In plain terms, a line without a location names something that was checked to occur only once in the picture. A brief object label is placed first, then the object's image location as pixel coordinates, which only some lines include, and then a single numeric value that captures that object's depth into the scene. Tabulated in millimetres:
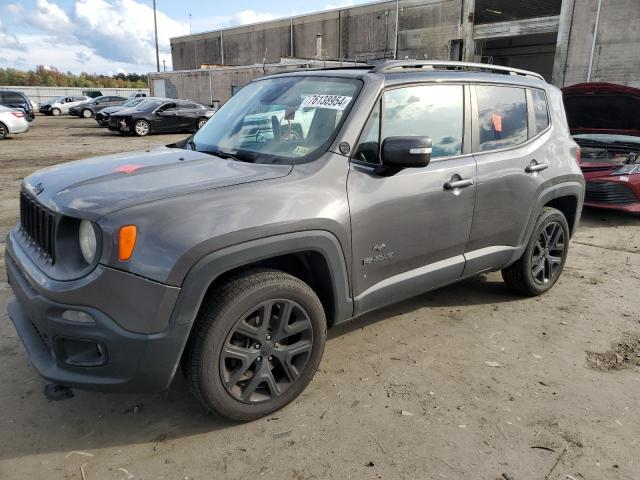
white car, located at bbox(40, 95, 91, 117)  37250
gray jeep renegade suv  2221
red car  7094
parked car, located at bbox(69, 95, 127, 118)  34031
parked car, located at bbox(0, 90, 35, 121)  24422
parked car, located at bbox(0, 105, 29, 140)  17077
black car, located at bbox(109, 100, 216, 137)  19219
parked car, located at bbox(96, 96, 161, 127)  21772
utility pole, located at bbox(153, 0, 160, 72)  47156
